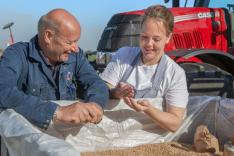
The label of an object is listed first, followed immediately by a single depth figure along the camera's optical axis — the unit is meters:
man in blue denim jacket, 1.24
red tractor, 2.98
